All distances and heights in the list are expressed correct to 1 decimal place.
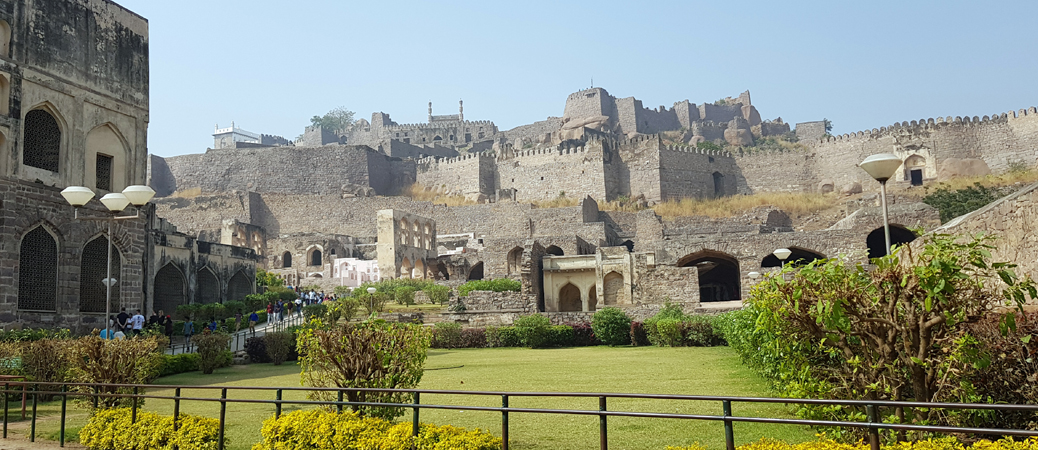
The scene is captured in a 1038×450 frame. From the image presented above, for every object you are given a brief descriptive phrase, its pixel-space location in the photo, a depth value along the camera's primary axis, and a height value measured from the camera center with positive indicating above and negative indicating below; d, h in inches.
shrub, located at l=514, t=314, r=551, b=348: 795.4 -42.0
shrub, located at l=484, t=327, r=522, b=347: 815.7 -48.6
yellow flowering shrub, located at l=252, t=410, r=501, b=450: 241.4 -46.1
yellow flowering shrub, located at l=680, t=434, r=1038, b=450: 182.1 -42.5
